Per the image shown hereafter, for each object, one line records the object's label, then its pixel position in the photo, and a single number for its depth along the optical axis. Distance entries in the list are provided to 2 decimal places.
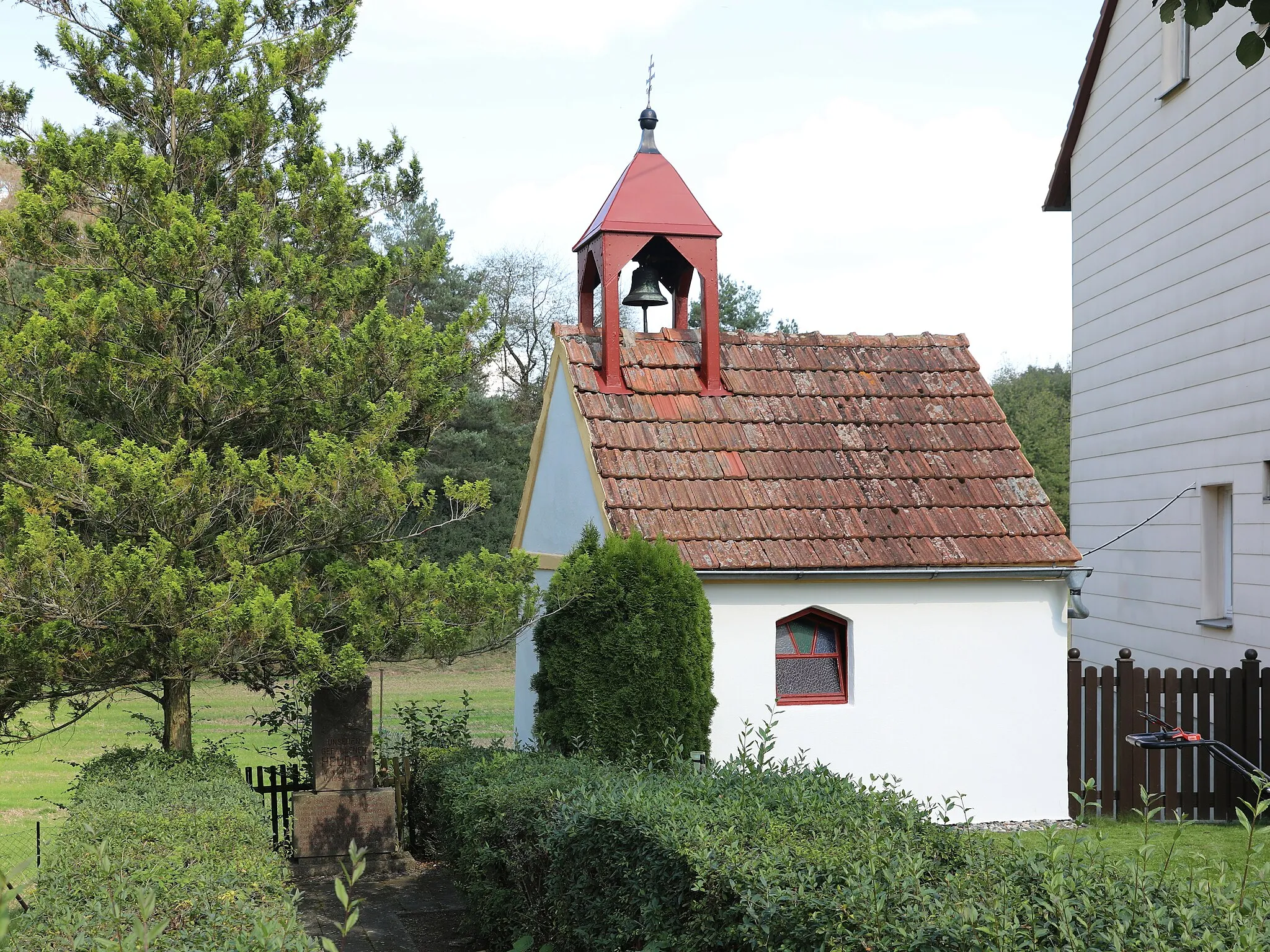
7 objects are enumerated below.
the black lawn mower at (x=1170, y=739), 6.85
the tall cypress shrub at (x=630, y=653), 9.74
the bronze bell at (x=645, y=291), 12.52
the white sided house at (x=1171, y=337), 11.48
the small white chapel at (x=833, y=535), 10.90
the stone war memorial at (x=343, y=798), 10.76
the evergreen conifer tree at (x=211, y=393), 7.75
